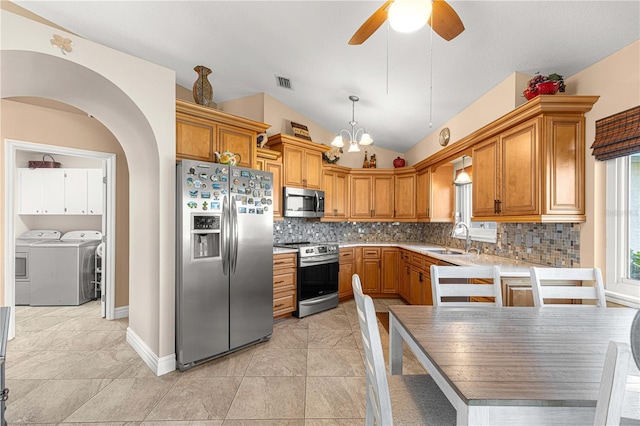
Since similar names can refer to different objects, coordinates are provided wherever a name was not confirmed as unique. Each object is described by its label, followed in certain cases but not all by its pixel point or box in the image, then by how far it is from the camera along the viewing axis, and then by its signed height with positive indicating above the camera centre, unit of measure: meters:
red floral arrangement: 2.29 +1.00
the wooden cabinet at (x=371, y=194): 5.05 +0.33
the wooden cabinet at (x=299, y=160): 4.14 +0.79
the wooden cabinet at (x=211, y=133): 2.77 +0.82
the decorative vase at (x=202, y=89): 3.03 +1.28
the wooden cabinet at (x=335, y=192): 4.76 +0.35
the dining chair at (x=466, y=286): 1.74 -0.43
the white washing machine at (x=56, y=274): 4.25 -0.88
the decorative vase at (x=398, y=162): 5.16 +0.89
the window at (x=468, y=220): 3.60 -0.10
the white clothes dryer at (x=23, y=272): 4.23 -0.85
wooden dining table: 0.79 -0.50
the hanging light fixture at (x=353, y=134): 3.30 +1.30
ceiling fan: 1.33 +1.06
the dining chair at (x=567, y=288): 1.71 -0.44
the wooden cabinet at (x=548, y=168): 2.31 +0.36
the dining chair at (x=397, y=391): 1.01 -0.75
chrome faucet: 3.66 -0.36
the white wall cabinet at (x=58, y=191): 4.59 +0.34
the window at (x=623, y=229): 2.05 -0.12
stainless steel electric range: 3.85 -0.87
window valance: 1.90 +0.53
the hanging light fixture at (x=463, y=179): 3.62 +0.42
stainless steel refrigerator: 2.48 -0.43
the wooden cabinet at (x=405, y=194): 4.86 +0.33
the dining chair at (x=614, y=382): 0.60 -0.35
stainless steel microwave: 4.09 +0.15
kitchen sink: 3.82 -0.51
